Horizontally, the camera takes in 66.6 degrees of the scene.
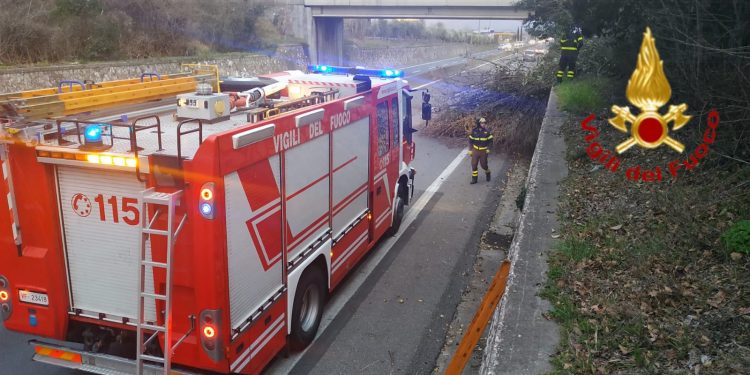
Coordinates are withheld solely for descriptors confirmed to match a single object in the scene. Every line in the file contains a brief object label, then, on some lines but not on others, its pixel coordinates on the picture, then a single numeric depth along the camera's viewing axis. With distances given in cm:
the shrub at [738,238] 533
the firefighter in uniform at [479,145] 1300
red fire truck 425
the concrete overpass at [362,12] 3578
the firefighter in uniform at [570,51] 1484
